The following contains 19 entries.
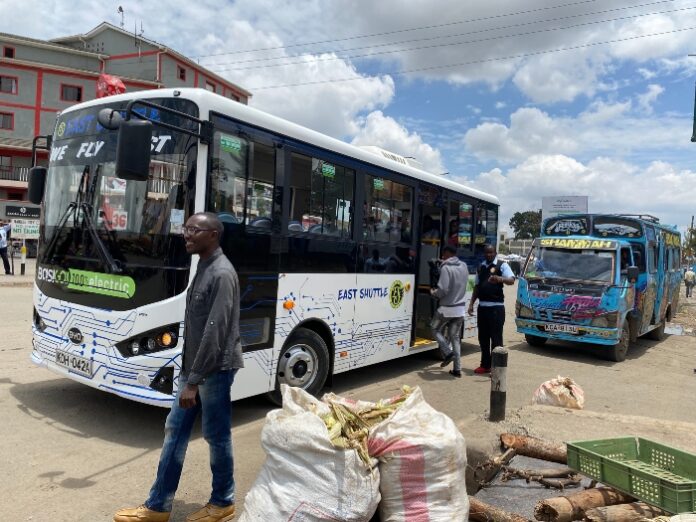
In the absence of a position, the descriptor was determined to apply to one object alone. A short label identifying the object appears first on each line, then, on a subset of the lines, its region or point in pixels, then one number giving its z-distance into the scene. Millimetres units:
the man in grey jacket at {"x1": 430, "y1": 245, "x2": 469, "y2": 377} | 8453
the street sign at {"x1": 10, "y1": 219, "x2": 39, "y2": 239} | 21641
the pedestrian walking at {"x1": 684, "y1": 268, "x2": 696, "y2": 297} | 30656
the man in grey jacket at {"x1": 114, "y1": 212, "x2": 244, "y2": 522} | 3391
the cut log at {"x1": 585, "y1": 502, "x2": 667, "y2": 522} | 3143
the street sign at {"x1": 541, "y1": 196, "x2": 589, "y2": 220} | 39562
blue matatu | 10836
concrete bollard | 5516
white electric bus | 4828
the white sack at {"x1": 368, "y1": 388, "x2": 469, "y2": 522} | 3184
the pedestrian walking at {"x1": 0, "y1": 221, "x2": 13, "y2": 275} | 19141
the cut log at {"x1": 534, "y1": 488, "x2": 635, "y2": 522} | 3297
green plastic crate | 3010
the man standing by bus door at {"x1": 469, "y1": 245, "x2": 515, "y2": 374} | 8836
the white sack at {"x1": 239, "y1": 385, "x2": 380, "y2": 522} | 3070
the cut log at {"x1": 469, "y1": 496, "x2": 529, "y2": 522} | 3406
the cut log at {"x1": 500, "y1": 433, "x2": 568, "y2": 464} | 4492
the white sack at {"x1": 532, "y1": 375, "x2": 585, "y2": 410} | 6094
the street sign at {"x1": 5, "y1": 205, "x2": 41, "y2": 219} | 21641
